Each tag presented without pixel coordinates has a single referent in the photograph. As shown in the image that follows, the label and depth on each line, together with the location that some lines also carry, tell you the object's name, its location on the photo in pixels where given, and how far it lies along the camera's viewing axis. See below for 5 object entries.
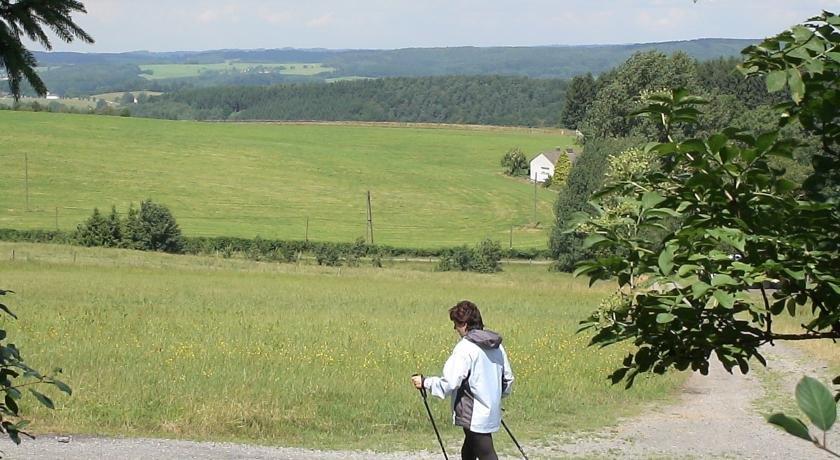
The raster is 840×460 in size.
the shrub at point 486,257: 62.69
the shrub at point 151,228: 59.12
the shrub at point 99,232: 58.56
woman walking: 8.00
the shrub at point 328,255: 59.72
